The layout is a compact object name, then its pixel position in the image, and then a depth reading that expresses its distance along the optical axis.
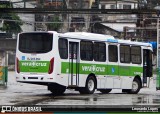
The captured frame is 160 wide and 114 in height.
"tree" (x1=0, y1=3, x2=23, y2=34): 68.56
